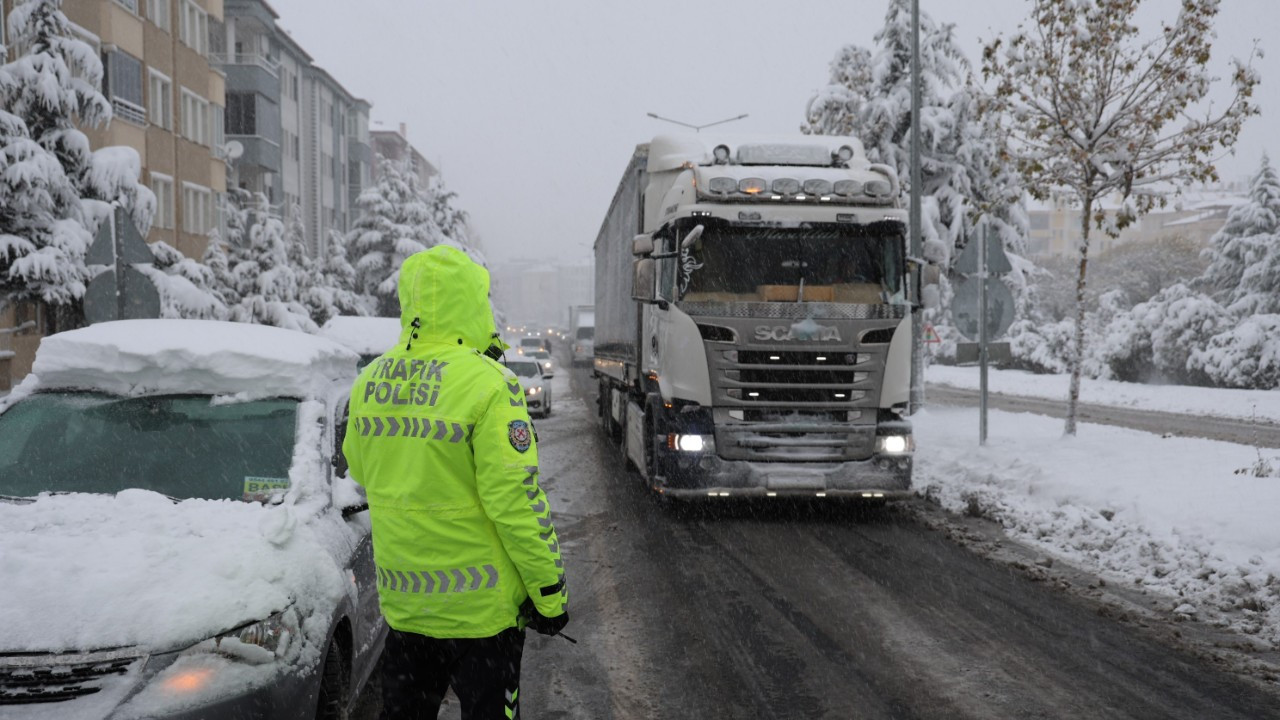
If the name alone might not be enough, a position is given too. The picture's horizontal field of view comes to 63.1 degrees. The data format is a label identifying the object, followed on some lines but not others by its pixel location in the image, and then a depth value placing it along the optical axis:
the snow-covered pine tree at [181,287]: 19.27
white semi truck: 10.12
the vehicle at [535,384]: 23.02
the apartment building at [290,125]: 44.69
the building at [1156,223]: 119.62
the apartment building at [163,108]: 25.38
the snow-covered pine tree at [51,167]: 16.05
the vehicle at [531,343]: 60.50
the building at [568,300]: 171.06
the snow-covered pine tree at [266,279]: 31.00
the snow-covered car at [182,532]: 3.29
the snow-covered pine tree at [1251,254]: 36.72
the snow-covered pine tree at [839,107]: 25.55
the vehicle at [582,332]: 55.00
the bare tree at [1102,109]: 13.97
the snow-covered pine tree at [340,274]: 41.56
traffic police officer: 3.07
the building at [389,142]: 94.69
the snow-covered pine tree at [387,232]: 43.59
